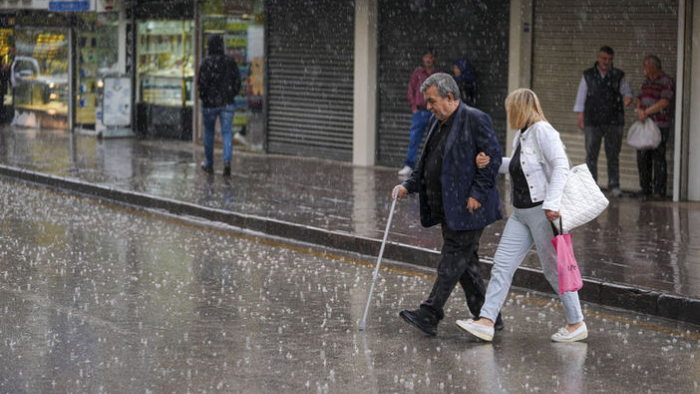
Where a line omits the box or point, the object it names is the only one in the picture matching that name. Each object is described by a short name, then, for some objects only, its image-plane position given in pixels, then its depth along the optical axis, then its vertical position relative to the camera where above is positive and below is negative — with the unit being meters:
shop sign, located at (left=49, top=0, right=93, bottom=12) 22.73 +1.65
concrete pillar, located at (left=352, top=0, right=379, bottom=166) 18.03 +0.13
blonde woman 7.12 -0.71
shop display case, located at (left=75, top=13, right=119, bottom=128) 23.55 +0.66
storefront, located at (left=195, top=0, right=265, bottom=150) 20.14 +0.71
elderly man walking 7.22 -0.55
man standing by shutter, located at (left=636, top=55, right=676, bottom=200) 13.83 -0.22
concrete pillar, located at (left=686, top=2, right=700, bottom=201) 13.53 -0.26
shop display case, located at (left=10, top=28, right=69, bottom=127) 25.12 +0.28
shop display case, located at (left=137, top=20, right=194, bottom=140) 21.94 +0.25
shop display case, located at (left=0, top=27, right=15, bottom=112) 27.12 +0.71
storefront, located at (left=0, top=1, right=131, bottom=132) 23.47 +0.64
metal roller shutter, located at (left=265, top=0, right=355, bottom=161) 18.70 +0.24
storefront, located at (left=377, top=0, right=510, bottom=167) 16.25 +0.66
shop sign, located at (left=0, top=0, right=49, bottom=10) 23.92 +1.77
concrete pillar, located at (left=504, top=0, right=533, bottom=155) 15.66 +0.69
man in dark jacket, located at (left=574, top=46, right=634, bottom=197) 14.19 -0.16
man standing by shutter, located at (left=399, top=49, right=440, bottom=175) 16.33 -0.24
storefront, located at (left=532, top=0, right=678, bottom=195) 14.18 +0.62
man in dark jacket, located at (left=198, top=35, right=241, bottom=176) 16.47 +0.02
